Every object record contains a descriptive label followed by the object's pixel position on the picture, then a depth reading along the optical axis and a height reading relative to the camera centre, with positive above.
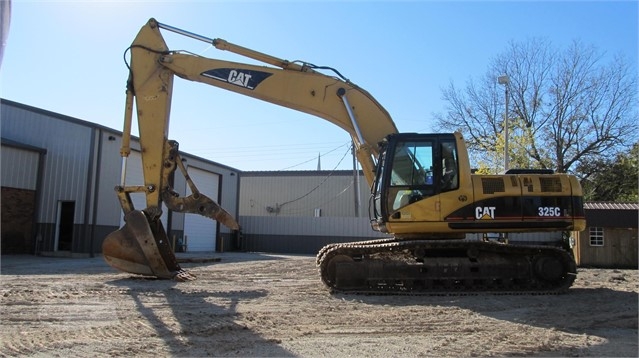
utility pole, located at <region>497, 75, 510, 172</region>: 19.93 +5.45
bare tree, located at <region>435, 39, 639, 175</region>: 29.62 +6.03
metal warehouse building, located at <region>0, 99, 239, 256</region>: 21.44 +2.12
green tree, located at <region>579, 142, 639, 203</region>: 30.33 +3.92
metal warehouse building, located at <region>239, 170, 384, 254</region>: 31.30 +2.09
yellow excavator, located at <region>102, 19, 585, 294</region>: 9.74 +0.55
